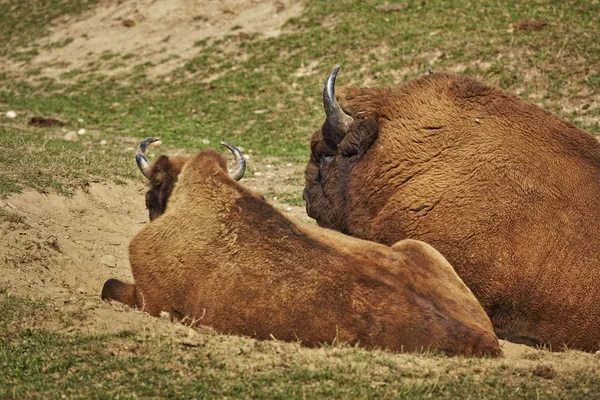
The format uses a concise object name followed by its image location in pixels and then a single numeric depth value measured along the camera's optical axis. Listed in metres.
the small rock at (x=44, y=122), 34.44
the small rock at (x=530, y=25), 36.47
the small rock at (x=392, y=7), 41.97
